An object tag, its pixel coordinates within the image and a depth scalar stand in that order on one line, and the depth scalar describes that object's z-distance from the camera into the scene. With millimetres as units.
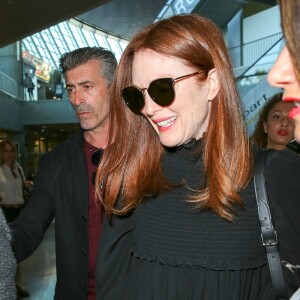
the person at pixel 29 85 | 23031
